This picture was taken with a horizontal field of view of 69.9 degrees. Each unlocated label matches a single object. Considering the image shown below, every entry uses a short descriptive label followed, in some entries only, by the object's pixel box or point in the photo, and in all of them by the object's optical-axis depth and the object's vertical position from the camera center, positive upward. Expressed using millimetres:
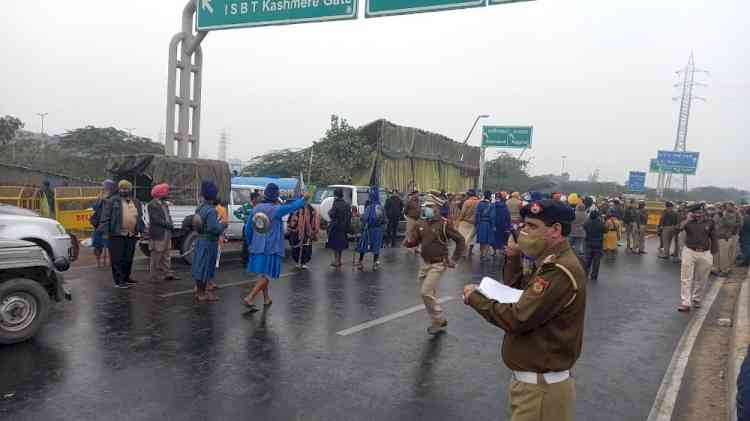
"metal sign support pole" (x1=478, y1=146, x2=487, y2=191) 32894 +615
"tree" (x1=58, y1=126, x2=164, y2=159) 34000 +825
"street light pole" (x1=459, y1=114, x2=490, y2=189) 32938 +1428
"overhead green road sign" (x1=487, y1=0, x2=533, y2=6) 9703 +3228
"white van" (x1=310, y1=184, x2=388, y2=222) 15716 -852
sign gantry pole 12961 +1780
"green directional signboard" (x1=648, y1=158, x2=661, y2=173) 53225 +2363
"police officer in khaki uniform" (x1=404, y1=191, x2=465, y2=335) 6750 -935
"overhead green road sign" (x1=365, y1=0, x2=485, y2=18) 9962 +3230
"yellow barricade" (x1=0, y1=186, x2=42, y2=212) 13914 -1209
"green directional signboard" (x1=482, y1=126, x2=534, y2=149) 34438 +2857
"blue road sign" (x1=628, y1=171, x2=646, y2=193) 49938 +753
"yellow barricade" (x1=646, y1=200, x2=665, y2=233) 25406 -1253
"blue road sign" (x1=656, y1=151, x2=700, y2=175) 45344 +2534
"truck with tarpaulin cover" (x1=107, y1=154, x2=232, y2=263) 11195 -413
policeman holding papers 2602 -664
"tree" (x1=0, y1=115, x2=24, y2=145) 26719 +1182
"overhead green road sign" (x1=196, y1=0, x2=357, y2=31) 11055 +3299
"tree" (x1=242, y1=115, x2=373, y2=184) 26797 +852
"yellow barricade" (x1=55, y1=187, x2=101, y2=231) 13539 -1385
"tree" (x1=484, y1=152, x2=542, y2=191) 46562 +605
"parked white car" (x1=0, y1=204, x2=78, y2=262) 7805 -1190
